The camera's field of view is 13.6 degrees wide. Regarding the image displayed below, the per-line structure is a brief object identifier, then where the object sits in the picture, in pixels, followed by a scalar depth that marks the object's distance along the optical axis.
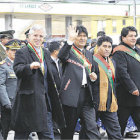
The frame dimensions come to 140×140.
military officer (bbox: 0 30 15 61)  9.19
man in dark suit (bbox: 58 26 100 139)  8.01
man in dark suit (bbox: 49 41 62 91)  10.56
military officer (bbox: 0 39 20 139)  9.06
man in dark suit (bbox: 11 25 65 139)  7.09
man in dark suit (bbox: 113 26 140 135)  9.57
